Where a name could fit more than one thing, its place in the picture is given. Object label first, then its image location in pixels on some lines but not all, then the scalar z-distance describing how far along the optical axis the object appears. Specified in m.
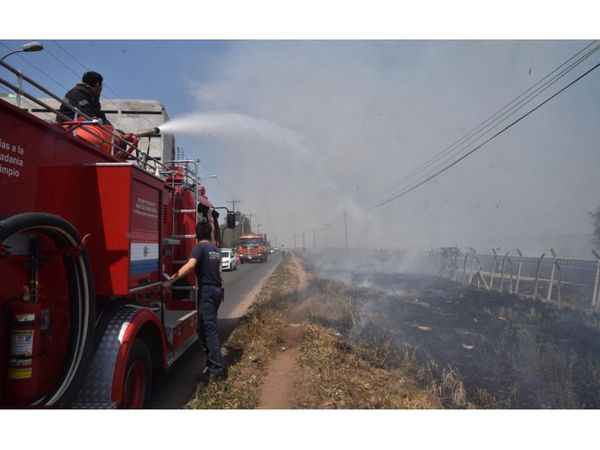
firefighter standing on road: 4.75
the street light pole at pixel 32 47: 5.14
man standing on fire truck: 4.52
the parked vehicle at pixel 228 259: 27.98
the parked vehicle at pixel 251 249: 41.03
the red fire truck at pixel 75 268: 2.47
